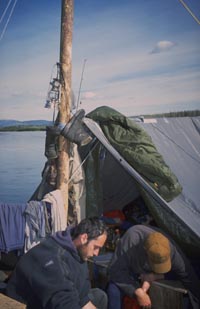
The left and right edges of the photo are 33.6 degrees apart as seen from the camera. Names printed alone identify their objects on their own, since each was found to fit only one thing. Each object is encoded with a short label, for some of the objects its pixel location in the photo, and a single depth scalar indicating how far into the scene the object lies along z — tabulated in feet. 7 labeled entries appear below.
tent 11.80
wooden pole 11.94
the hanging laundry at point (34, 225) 11.79
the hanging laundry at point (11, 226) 11.62
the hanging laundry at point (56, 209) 11.92
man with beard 6.16
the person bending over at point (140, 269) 9.29
